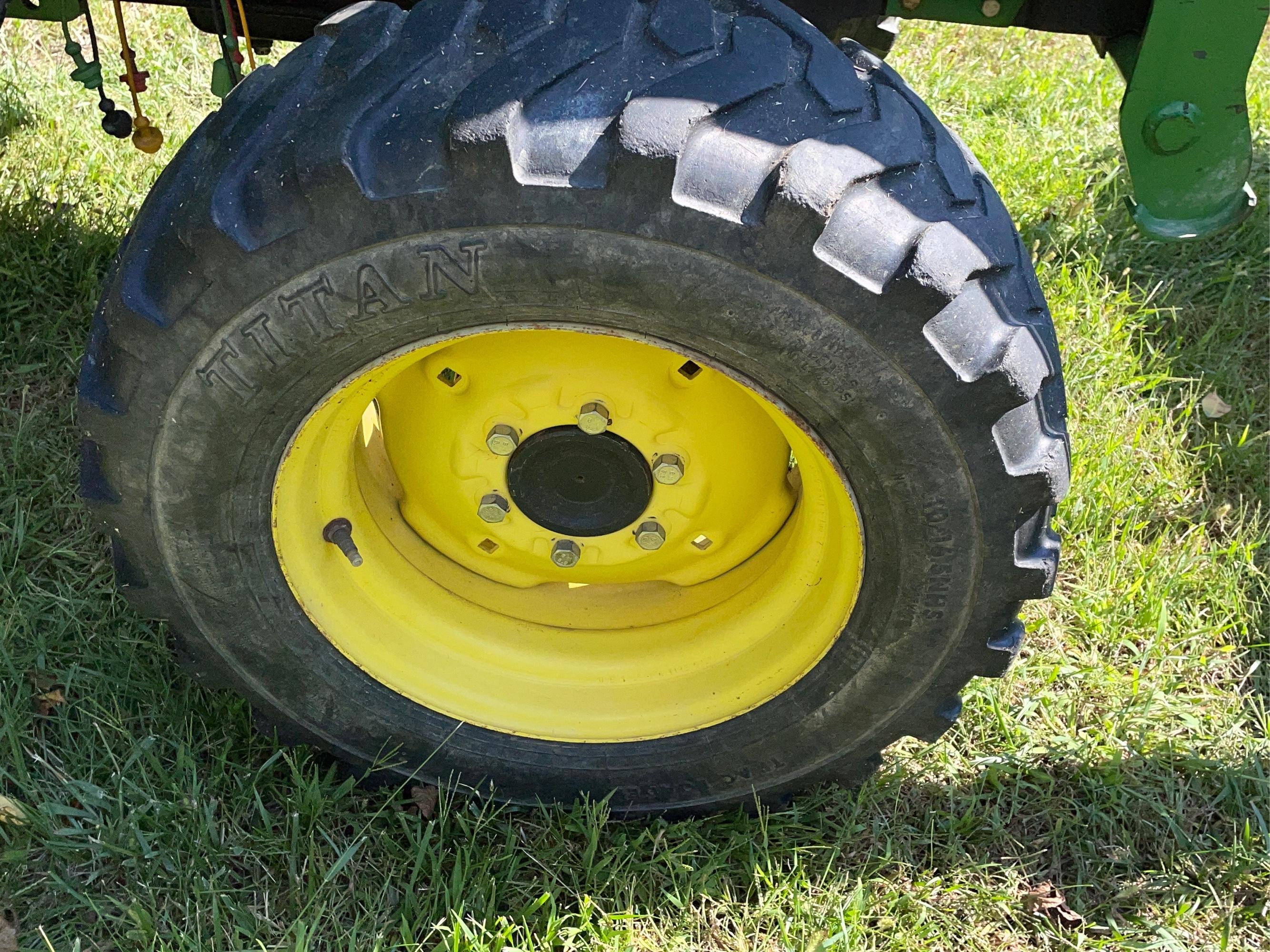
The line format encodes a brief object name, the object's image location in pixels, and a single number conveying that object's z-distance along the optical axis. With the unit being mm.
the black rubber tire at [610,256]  1418
